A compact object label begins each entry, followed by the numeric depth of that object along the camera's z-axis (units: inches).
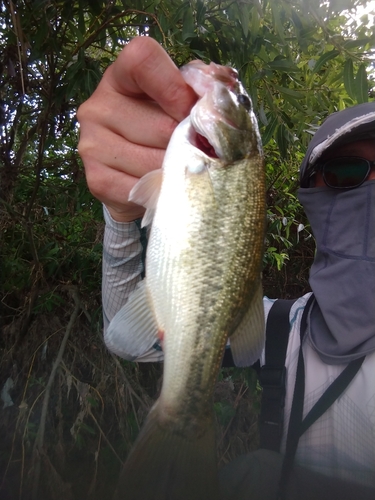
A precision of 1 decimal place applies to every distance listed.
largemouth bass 11.1
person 11.8
